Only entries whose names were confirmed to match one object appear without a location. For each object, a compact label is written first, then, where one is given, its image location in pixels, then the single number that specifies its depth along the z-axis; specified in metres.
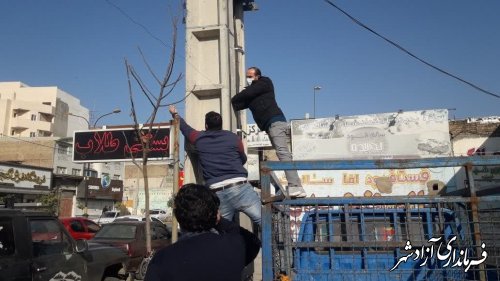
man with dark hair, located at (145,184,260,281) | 2.11
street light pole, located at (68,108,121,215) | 32.33
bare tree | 10.69
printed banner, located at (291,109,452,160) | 23.30
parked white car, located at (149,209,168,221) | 42.70
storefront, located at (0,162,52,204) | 29.19
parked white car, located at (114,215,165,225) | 26.37
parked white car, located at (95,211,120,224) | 33.03
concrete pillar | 5.11
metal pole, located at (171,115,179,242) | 10.22
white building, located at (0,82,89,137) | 64.12
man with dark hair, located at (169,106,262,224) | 3.98
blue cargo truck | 3.46
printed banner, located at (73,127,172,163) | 19.36
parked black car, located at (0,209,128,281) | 4.93
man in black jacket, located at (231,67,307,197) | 4.88
